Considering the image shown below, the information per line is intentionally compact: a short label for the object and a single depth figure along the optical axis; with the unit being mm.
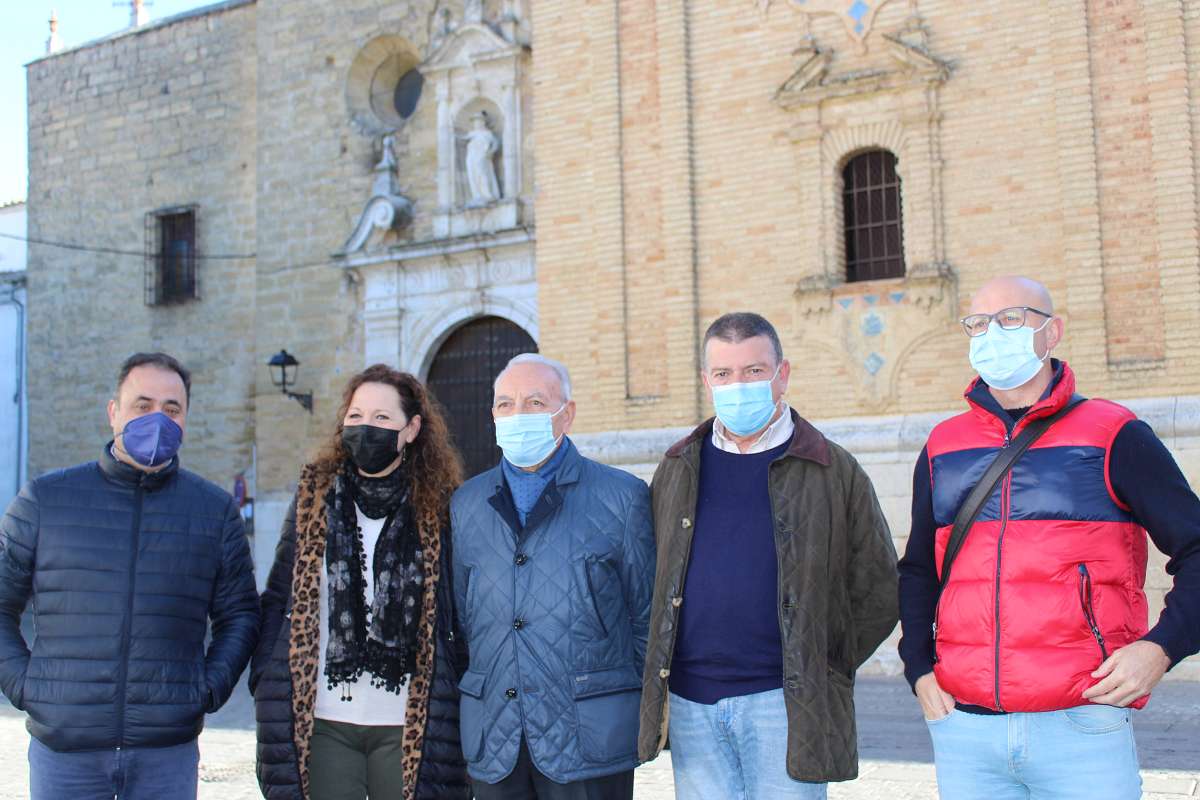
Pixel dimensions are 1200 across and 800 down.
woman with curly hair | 3676
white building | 19281
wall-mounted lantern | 15266
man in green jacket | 3334
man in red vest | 3002
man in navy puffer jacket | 3607
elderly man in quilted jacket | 3482
